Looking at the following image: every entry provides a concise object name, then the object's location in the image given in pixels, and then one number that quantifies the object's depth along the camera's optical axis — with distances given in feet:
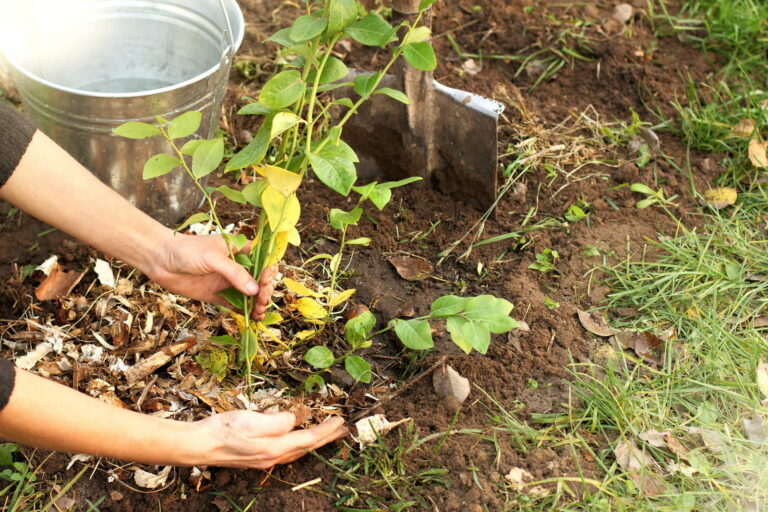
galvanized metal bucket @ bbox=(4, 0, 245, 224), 7.27
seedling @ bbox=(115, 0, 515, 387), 5.18
